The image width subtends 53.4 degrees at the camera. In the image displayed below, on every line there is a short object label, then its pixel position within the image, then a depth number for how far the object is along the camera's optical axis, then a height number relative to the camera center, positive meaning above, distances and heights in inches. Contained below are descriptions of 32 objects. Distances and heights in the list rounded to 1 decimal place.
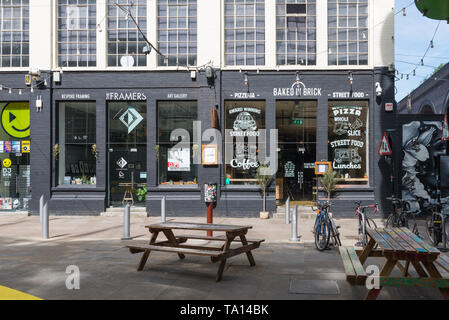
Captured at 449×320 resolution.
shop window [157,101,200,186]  656.4 +23.8
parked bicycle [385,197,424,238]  445.1 -52.0
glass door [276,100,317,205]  647.1 +22.7
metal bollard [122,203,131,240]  433.4 -57.1
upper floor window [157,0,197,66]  657.6 +192.4
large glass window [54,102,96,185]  669.3 +28.2
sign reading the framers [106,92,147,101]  656.4 +102.3
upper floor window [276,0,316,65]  649.6 +192.2
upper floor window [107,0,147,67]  660.7 +194.9
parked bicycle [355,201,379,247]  382.9 -55.7
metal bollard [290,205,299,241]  419.5 -61.5
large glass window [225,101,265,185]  646.5 +38.9
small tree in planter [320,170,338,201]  615.2 -23.1
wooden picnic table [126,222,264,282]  268.8 -52.4
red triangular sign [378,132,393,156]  587.9 +22.7
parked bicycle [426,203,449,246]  382.6 -54.0
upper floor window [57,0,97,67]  665.6 +198.6
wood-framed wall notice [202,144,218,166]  635.5 +12.8
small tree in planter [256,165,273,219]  626.2 -20.1
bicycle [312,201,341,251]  370.9 -54.7
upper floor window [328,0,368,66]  645.9 +192.2
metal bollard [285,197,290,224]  492.2 -55.1
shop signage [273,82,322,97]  639.1 +105.5
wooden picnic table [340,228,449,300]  202.4 -51.0
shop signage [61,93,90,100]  662.5 +103.5
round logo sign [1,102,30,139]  679.1 +71.6
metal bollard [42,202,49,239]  436.5 -56.6
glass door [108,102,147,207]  666.2 +21.4
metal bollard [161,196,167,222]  532.1 -56.0
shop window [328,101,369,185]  637.3 +33.5
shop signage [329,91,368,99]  634.2 +99.0
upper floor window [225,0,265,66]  652.7 +196.6
